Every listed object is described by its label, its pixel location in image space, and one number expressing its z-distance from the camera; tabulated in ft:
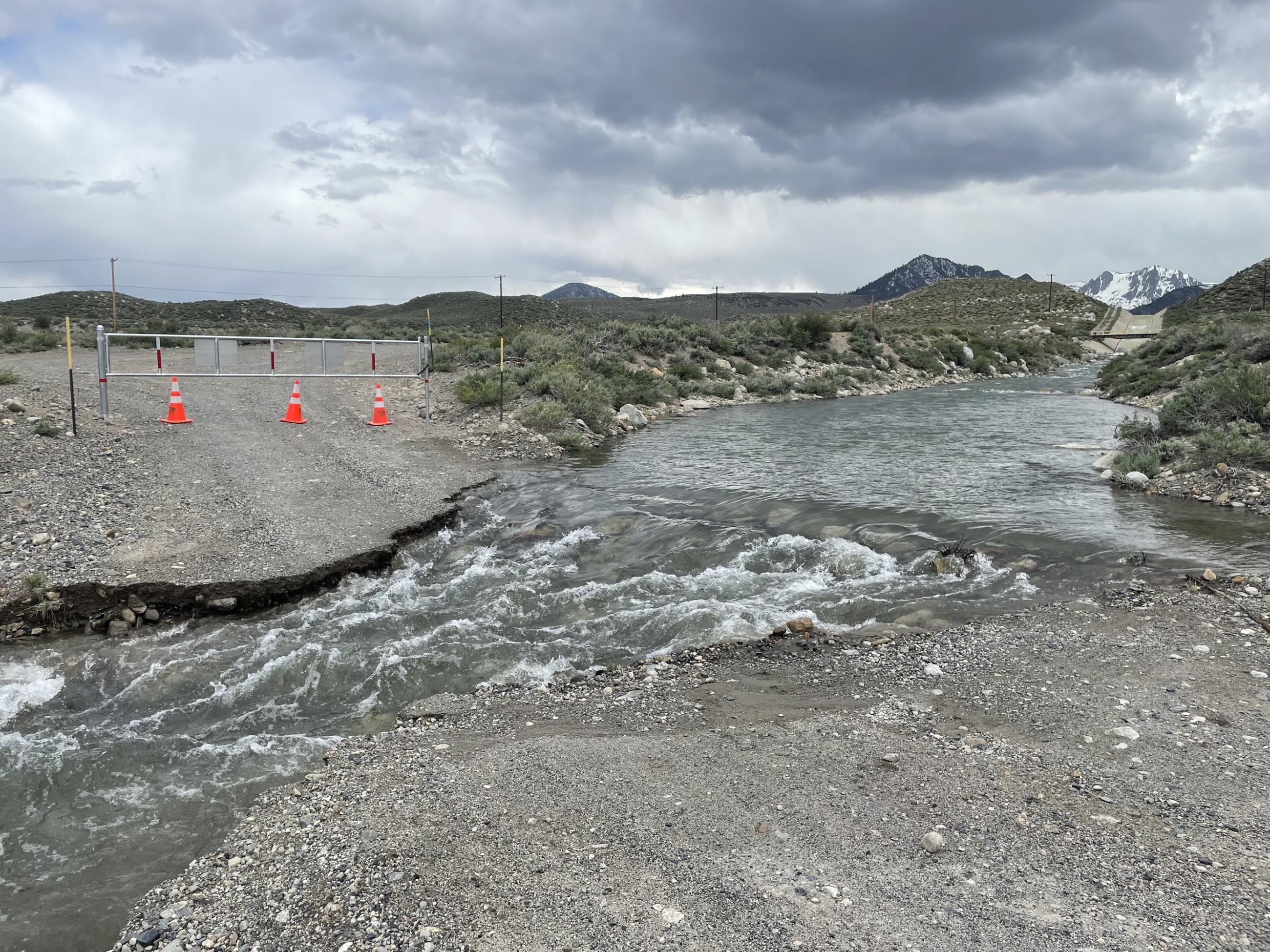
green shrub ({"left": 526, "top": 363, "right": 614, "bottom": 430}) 61.11
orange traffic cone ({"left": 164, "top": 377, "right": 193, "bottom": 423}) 49.60
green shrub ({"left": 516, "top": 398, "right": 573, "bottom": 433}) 56.54
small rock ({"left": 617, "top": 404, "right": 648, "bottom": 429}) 67.97
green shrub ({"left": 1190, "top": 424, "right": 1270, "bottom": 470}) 37.17
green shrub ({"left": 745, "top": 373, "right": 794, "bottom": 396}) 93.86
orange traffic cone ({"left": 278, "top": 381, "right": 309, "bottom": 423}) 53.06
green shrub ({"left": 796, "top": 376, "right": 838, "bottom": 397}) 96.32
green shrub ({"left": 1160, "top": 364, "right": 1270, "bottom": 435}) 42.63
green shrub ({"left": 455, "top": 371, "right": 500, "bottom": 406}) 60.08
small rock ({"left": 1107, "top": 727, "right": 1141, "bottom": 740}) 15.83
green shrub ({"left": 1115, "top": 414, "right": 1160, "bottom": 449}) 45.39
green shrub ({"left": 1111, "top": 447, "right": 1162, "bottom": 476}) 40.47
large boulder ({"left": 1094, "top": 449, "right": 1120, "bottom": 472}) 44.37
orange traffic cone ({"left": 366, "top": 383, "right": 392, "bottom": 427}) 55.31
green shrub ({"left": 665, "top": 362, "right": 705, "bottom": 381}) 90.99
